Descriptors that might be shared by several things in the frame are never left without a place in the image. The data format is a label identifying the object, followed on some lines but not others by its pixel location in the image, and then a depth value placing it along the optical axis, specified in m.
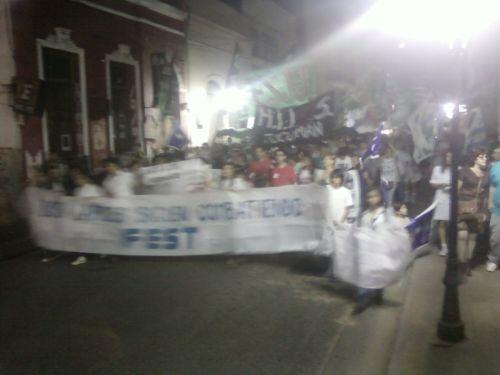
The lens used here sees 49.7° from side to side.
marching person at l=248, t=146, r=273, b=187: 10.66
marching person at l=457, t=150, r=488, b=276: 7.84
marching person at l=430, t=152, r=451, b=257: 8.41
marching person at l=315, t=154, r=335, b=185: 8.61
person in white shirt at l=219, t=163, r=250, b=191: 8.92
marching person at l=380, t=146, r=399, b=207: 11.16
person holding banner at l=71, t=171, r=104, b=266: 8.84
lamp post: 5.33
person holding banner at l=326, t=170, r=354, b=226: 7.96
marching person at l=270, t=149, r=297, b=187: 9.60
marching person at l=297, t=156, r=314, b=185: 10.15
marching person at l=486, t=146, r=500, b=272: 7.51
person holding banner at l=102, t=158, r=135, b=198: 9.12
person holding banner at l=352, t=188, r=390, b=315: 6.48
